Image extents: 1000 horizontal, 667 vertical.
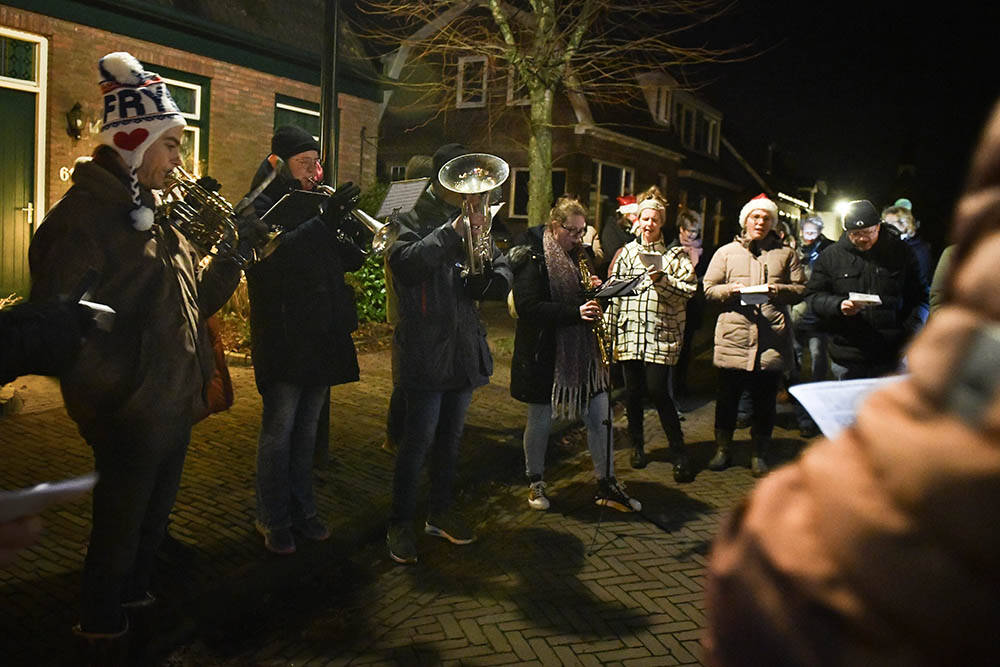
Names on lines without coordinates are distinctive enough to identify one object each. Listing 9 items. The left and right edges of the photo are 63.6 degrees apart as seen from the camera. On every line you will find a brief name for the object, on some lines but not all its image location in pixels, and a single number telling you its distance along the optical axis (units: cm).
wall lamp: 1030
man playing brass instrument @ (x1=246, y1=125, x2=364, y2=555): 435
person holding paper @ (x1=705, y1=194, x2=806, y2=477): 646
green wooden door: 988
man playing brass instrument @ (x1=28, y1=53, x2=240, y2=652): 302
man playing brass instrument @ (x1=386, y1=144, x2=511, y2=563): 447
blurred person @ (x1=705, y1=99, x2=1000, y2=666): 84
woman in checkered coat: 638
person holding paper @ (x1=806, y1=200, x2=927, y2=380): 657
